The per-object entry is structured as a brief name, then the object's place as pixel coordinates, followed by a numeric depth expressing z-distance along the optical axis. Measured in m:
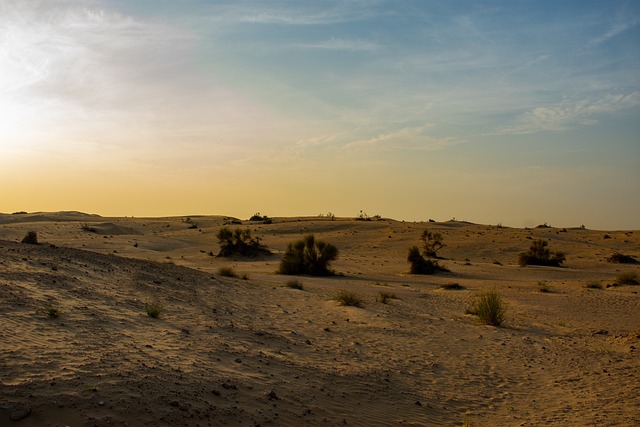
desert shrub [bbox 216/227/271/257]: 39.47
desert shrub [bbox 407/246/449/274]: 33.67
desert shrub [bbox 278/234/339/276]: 31.03
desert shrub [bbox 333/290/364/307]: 18.58
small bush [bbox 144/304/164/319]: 12.41
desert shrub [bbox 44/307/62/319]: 10.34
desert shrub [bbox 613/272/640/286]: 29.41
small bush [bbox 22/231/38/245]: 24.44
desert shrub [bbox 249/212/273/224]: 71.38
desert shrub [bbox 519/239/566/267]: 39.69
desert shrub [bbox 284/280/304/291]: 22.43
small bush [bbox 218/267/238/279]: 24.81
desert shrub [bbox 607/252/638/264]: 40.66
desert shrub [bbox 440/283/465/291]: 26.33
